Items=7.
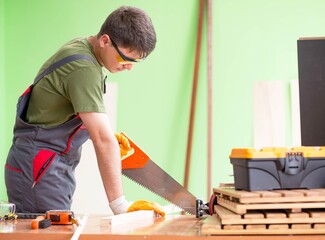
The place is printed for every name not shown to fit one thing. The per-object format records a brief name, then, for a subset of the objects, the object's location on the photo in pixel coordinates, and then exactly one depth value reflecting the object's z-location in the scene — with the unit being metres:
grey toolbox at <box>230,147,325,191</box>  1.83
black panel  2.35
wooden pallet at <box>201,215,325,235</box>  1.67
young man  2.51
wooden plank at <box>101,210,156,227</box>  1.97
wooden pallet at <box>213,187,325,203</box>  1.71
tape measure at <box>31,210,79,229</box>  2.00
